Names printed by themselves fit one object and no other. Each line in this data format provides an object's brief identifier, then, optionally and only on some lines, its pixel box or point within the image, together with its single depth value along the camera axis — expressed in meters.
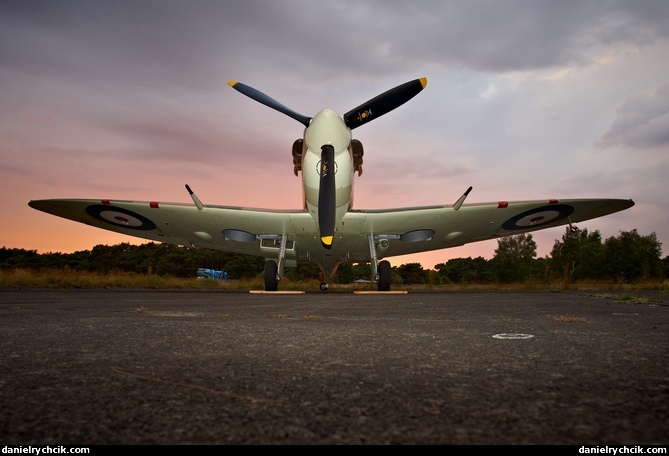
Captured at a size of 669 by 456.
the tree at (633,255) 56.31
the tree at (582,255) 60.45
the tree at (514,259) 65.81
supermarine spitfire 10.12
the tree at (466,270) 79.09
